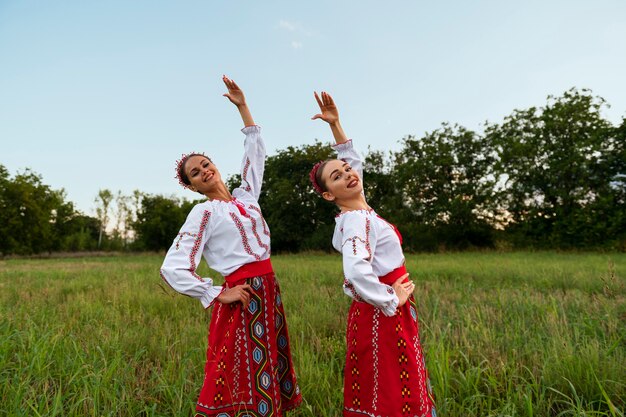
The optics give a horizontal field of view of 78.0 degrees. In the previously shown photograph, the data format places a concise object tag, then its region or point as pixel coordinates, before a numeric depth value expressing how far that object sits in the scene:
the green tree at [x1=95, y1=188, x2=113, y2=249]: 53.09
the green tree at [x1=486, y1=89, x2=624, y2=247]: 21.73
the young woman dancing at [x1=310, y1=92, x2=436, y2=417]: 1.92
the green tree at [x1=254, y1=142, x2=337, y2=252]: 30.27
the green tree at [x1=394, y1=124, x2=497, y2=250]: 26.17
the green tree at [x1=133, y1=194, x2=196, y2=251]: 42.94
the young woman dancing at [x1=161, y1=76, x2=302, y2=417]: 2.15
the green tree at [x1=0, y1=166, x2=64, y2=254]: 33.09
